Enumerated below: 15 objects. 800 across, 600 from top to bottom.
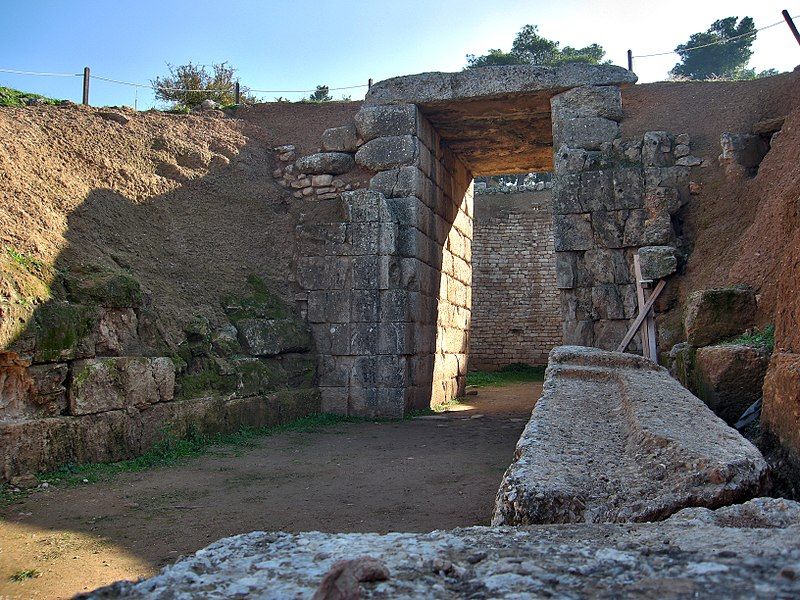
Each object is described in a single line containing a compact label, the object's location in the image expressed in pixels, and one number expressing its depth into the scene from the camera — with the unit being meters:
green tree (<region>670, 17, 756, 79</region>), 32.31
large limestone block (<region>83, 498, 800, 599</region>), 1.44
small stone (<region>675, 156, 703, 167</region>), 8.45
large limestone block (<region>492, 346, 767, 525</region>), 2.35
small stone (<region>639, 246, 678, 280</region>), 8.10
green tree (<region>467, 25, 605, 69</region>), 30.42
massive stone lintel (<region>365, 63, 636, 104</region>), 9.02
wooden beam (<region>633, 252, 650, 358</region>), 7.95
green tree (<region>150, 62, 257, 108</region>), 11.39
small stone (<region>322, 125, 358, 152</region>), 9.77
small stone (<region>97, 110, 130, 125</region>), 8.41
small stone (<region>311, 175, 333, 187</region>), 9.77
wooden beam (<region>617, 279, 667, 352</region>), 7.97
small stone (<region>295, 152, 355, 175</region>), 9.73
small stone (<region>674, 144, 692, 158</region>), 8.50
